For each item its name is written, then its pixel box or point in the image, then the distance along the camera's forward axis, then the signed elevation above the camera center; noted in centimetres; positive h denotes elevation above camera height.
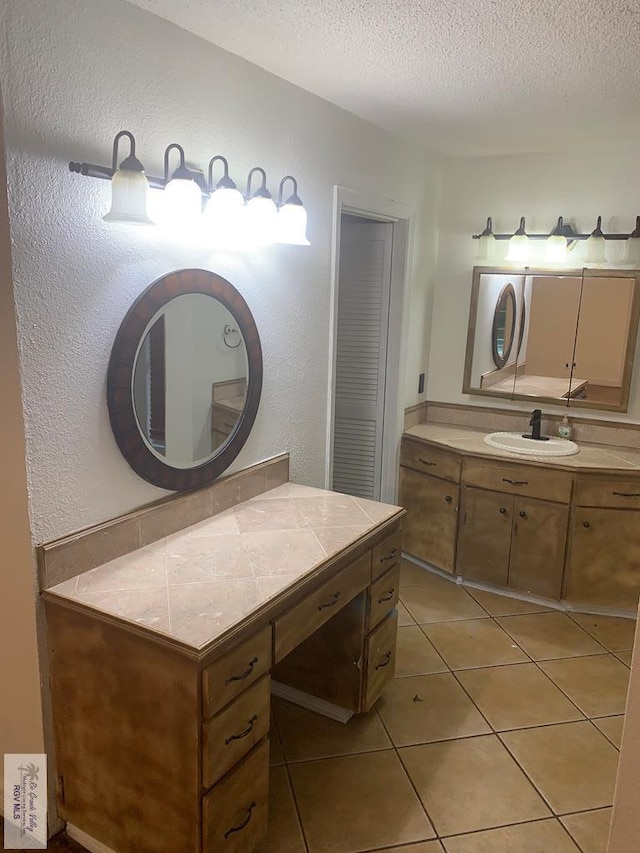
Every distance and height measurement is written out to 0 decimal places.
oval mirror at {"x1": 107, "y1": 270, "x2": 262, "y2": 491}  190 -24
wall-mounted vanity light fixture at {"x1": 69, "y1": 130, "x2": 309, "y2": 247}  166 +30
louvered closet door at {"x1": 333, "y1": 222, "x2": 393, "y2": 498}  354 -25
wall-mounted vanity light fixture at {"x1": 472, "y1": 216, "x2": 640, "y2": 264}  332 +39
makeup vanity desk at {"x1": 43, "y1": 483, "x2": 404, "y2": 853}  154 -91
